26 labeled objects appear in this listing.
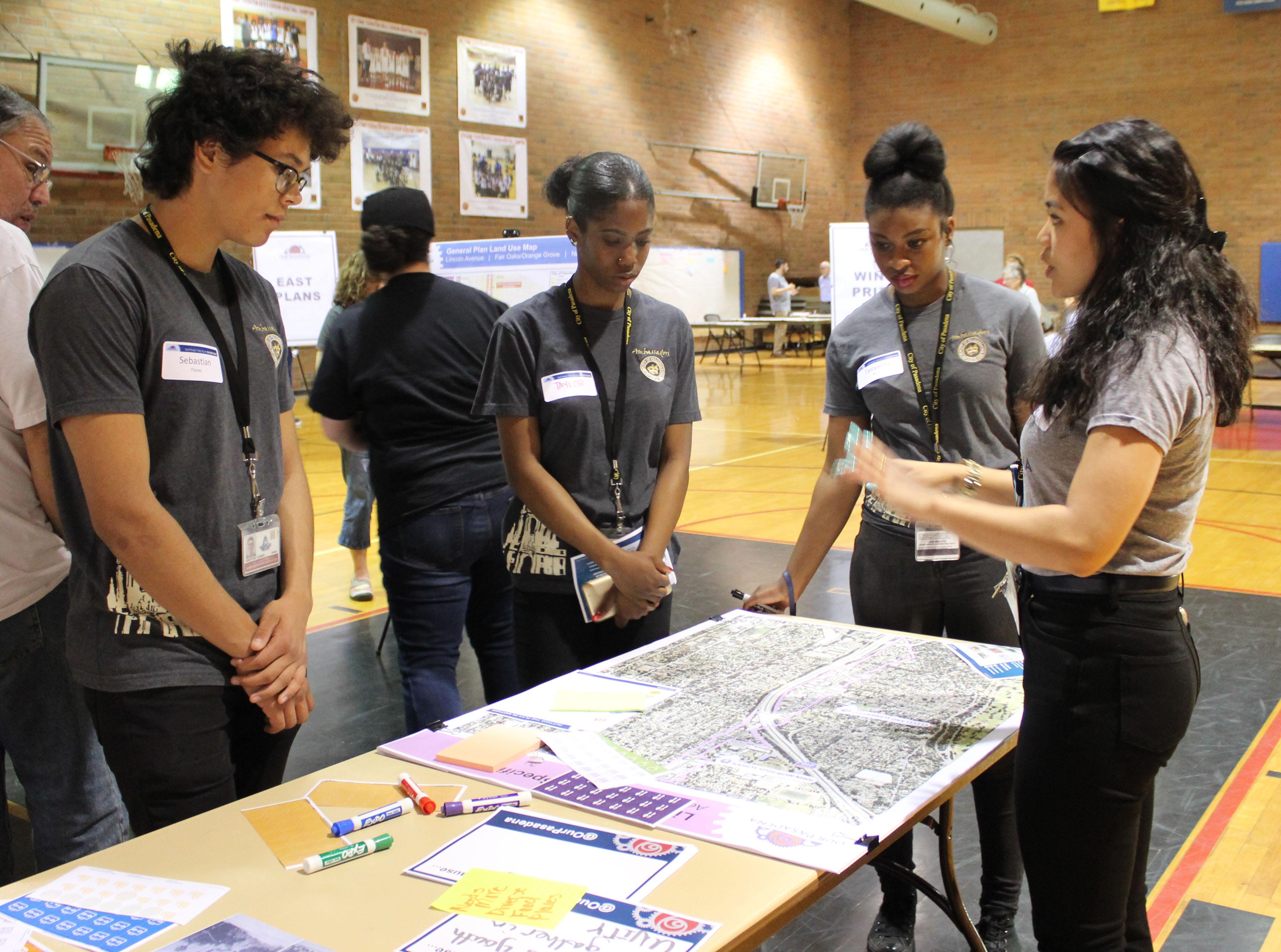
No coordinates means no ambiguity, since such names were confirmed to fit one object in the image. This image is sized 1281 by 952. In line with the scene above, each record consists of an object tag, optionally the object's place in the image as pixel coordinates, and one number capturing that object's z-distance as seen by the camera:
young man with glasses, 1.37
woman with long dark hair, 1.24
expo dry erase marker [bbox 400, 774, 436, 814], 1.28
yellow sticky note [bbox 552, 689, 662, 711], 1.60
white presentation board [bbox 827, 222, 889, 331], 7.03
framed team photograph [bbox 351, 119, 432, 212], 11.36
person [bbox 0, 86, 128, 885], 1.72
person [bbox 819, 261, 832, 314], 15.51
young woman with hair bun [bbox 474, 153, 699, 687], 1.99
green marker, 1.14
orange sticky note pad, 1.40
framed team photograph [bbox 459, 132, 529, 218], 12.48
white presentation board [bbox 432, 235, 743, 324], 4.92
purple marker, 1.27
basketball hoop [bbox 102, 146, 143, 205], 9.16
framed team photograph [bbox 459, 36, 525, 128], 12.34
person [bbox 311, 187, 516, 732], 2.40
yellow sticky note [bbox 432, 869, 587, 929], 1.04
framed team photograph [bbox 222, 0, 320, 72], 10.12
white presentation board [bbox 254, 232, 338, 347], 9.34
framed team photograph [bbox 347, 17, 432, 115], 11.23
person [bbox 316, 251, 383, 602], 3.51
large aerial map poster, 1.24
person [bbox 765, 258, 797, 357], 15.91
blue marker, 1.22
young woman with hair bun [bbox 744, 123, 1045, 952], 2.01
